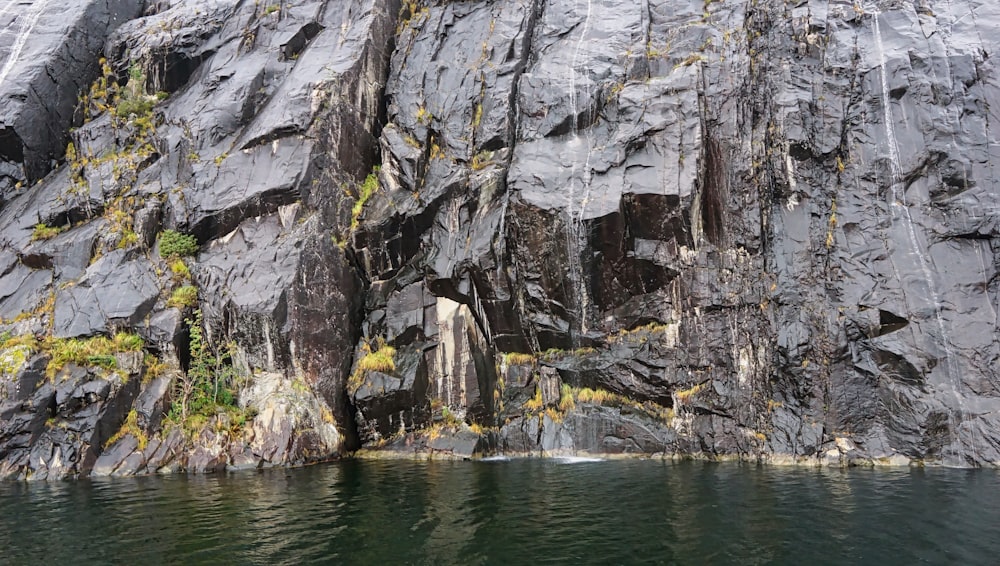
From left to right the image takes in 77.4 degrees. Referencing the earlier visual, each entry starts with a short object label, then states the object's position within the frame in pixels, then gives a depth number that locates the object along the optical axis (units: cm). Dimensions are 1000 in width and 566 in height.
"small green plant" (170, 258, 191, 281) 2730
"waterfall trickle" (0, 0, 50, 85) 3578
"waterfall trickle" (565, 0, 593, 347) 2509
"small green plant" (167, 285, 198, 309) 2636
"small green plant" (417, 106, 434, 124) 3092
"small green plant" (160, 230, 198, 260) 2798
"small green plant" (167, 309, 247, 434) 2380
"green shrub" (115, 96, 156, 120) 3400
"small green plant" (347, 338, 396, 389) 2598
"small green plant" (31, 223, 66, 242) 3060
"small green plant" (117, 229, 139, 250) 2858
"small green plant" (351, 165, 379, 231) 2914
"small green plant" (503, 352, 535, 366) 2575
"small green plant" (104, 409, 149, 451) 2316
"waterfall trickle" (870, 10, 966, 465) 1967
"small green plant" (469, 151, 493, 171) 2828
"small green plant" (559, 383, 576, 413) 2467
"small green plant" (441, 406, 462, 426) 2502
